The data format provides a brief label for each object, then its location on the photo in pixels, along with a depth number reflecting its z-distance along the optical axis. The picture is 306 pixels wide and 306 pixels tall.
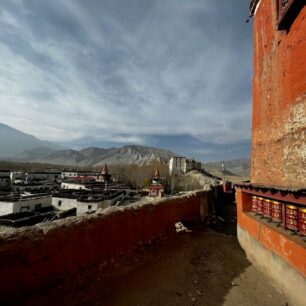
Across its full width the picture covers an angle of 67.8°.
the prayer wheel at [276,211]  6.50
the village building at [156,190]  43.19
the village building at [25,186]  46.38
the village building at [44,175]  73.44
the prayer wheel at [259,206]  7.87
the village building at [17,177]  62.78
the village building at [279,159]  5.43
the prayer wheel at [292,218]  5.61
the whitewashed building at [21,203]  25.88
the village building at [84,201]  28.27
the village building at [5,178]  59.02
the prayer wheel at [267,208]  7.13
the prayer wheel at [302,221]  5.33
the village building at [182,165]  91.84
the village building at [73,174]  91.31
